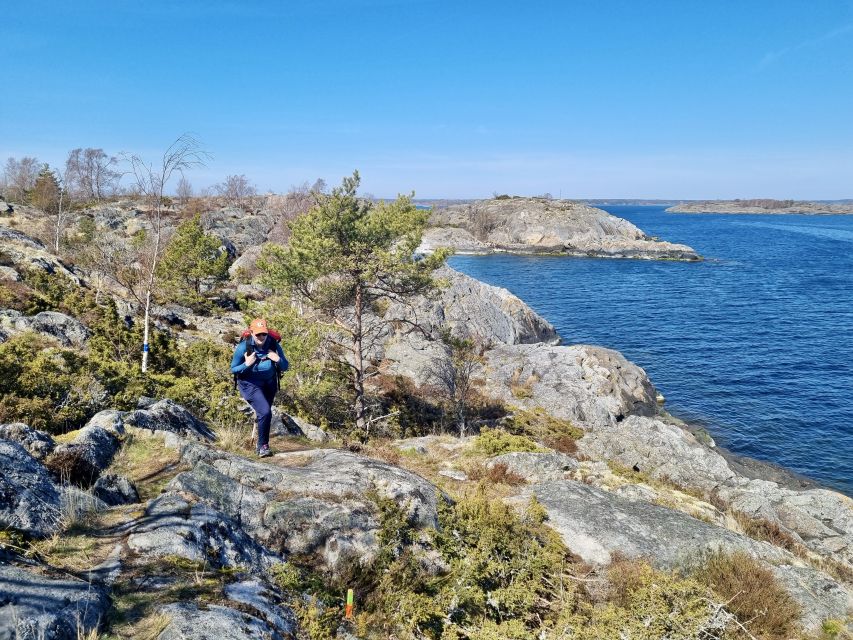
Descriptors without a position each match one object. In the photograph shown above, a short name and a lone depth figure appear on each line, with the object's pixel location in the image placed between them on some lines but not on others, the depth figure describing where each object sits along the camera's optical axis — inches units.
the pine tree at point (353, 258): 710.5
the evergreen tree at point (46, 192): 1975.9
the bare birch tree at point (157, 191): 680.4
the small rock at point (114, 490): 225.0
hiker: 315.6
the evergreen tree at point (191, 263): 1278.3
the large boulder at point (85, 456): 234.2
